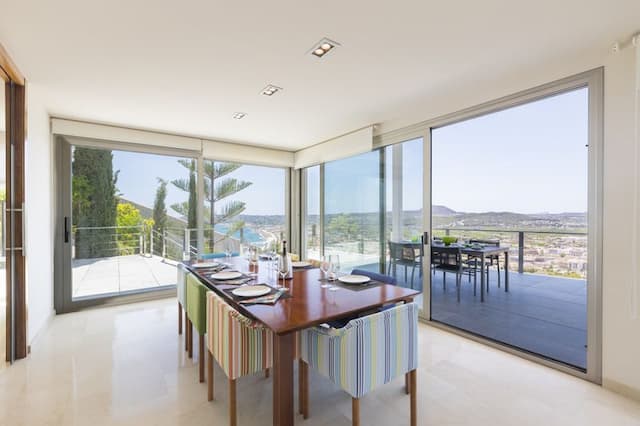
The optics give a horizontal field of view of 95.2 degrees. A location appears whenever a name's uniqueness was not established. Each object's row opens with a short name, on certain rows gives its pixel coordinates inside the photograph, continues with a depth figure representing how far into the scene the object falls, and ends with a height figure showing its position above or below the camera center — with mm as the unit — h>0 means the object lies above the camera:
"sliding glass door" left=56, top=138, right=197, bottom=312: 3857 -136
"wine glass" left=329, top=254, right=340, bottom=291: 2285 -447
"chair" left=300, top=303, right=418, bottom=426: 1466 -755
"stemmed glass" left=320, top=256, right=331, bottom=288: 2287 -443
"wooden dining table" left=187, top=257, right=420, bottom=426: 1467 -558
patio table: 3850 -558
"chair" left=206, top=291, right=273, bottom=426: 1663 -795
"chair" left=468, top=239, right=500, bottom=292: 4070 -685
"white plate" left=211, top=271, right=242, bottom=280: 2326 -531
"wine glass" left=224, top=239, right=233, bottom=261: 3373 -474
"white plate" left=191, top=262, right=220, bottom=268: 2804 -533
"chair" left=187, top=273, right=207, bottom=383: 2084 -722
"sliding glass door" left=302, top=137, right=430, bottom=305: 3572 -26
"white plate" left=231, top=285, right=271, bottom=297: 1887 -538
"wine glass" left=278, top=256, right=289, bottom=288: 2309 -449
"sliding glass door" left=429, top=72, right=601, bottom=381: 2346 -123
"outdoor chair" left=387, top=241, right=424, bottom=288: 3507 -577
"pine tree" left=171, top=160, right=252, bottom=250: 4648 +309
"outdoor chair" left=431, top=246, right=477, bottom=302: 3830 -678
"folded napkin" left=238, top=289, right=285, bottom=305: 1751 -552
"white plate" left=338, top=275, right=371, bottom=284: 2213 -536
